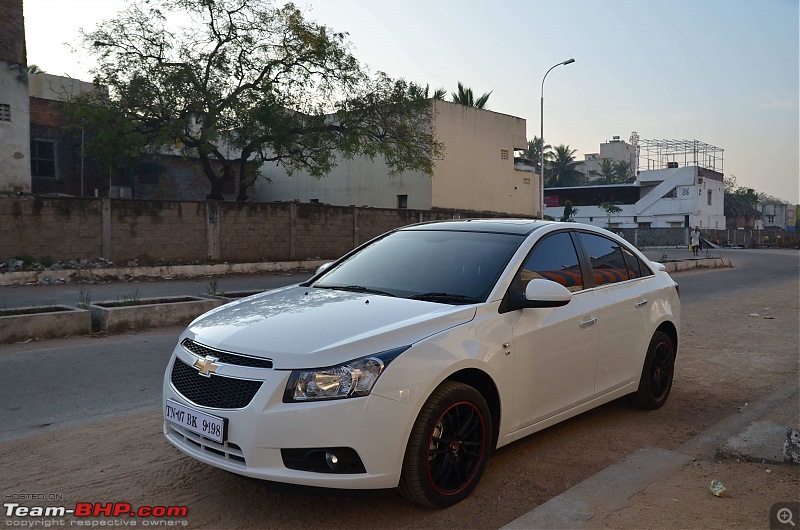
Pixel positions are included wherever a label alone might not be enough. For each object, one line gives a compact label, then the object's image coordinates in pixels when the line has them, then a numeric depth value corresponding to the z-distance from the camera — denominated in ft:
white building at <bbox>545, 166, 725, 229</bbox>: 228.43
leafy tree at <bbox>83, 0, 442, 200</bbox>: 81.10
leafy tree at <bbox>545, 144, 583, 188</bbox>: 299.79
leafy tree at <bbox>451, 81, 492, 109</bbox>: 169.58
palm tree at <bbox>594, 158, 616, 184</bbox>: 334.44
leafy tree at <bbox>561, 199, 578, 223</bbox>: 130.95
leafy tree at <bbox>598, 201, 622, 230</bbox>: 243.21
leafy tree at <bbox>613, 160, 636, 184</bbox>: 330.46
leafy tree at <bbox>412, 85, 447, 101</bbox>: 97.91
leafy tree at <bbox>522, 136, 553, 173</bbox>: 290.37
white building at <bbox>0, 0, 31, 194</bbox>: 77.77
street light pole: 122.42
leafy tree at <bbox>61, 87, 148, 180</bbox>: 81.97
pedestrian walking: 121.39
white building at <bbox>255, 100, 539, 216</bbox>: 130.41
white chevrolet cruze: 10.94
